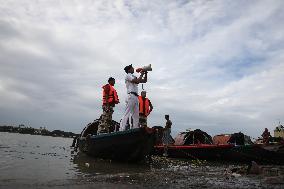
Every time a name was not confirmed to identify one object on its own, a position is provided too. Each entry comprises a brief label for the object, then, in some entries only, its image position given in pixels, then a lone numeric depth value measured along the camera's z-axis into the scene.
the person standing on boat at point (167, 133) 9.84
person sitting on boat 11.43
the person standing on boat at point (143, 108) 7.47
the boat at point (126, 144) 5.66
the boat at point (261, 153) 7.46
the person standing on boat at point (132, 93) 5.84
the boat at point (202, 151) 8.02
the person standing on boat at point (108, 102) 6.82
